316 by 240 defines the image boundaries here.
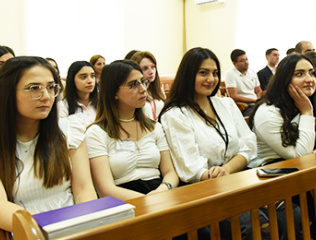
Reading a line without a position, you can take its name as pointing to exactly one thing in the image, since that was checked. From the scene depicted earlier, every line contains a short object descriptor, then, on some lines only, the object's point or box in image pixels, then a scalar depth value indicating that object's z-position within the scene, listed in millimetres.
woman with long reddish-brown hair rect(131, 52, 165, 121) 3420
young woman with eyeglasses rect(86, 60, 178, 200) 1881
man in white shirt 5586
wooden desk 1119
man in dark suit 6340
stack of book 813
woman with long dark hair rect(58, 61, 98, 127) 3646
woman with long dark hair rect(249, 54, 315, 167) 2264
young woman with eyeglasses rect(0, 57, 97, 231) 1522
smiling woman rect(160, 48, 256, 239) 2115
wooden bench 807
